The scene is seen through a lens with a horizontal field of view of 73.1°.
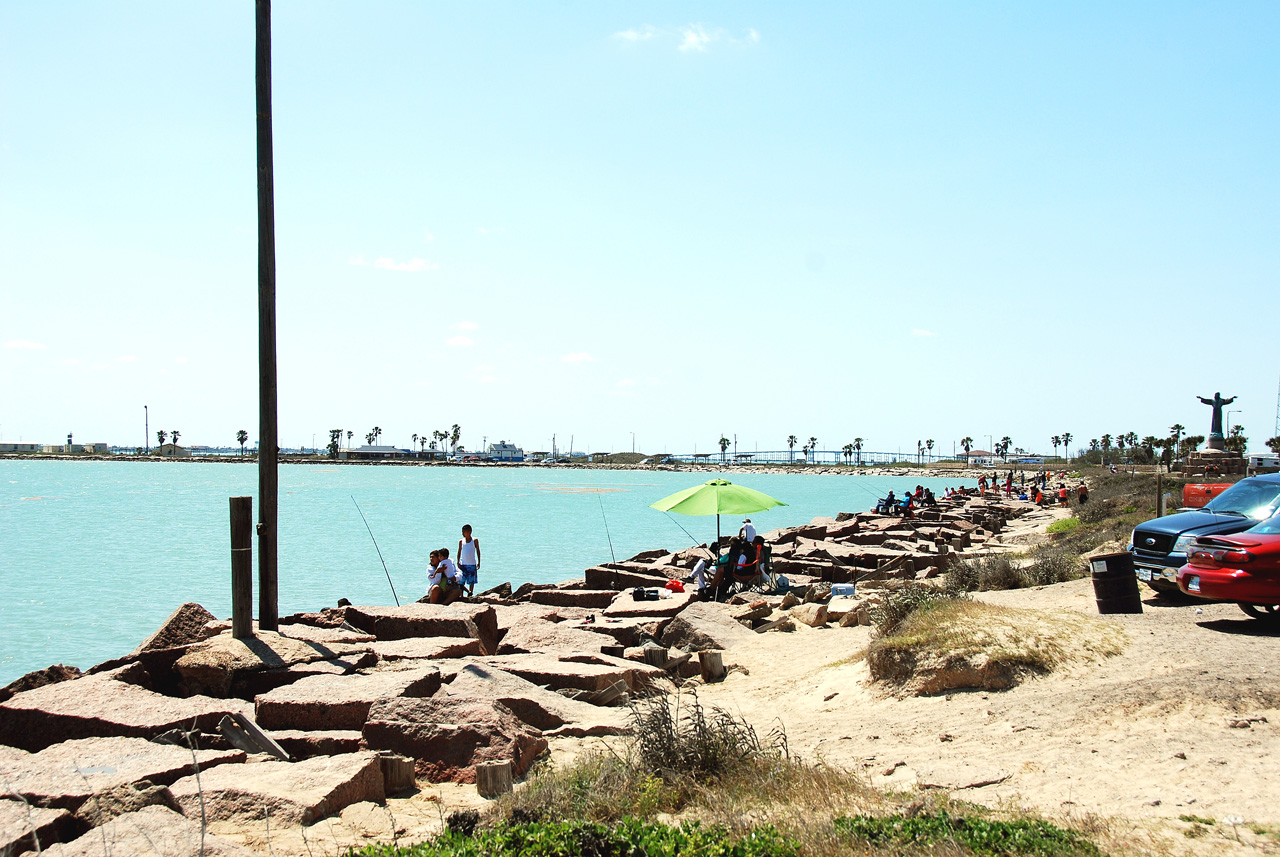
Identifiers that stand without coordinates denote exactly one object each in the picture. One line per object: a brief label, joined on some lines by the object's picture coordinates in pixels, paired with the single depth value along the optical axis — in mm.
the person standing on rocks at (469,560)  14852
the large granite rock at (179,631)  8648
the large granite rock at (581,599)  14719
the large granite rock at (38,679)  8066
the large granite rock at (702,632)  10914
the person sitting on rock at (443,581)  13352
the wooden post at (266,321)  9203
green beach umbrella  15359
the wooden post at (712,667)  9508
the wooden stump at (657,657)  9711
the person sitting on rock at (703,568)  15231
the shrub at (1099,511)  26203
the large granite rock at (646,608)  12352
